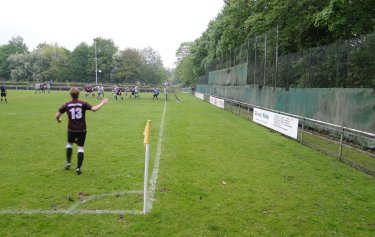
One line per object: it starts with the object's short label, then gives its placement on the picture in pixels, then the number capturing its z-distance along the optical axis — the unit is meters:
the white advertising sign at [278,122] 12.82
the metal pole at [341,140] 9.68
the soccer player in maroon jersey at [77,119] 7.50
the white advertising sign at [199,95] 44.14
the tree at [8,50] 111.81
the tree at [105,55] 107.25
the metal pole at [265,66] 20.97
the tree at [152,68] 112.61
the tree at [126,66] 106.56
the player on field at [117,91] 38.65
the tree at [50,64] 105.06
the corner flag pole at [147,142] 5.07
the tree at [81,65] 105.31
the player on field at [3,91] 28.63
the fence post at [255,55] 22.90
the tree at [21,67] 105.69
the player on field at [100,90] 36.94
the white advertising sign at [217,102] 28.56
